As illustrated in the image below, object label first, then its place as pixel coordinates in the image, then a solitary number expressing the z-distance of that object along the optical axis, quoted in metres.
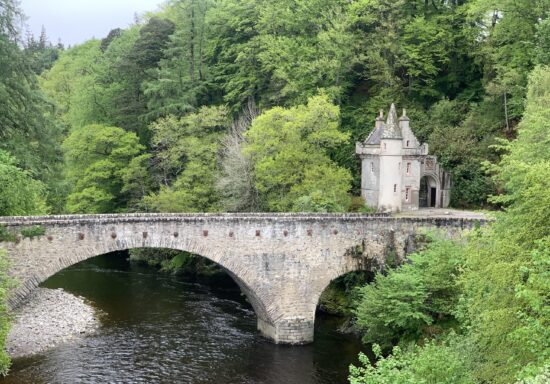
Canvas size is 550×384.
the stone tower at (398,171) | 38.28
